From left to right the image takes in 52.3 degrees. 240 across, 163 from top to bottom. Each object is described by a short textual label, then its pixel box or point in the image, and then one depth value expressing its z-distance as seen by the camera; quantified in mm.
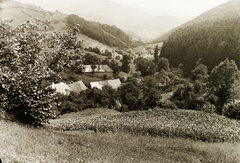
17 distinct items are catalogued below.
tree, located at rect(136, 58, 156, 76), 155450
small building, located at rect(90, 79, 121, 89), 111188
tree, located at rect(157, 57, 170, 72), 158500
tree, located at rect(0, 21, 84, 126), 15820
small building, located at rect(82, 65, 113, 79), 137500
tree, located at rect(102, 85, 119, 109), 76081
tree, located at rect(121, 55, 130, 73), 160250
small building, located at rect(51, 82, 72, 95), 89425
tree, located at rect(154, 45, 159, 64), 192512
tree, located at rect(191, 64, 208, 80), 126462
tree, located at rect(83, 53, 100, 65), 148025
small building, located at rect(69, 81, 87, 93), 97975
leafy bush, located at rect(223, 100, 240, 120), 33781
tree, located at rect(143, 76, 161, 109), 79500
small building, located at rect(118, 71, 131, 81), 137175
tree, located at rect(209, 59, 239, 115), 62469
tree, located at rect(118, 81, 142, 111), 78919
